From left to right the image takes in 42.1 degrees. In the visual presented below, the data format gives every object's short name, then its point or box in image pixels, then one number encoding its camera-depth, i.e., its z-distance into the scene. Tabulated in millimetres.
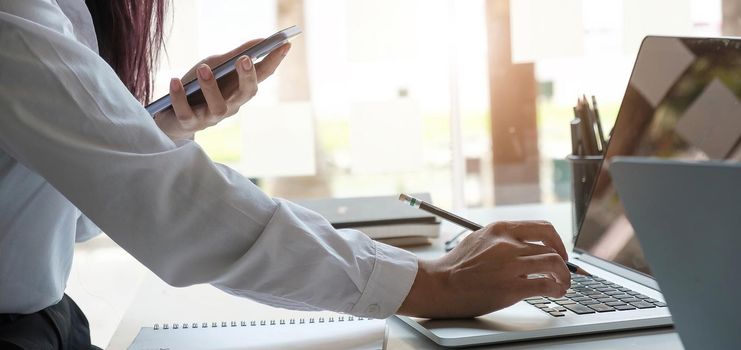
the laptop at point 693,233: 542
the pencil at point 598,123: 1334
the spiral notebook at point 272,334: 945
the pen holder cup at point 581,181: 1311
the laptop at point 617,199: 927
